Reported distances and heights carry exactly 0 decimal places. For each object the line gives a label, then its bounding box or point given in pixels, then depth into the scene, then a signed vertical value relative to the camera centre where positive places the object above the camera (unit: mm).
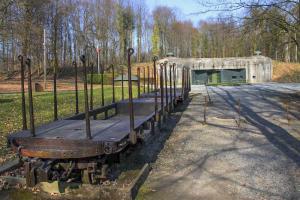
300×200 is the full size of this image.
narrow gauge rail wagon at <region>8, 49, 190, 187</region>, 3249 -756
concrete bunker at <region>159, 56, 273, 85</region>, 36013 +1885
